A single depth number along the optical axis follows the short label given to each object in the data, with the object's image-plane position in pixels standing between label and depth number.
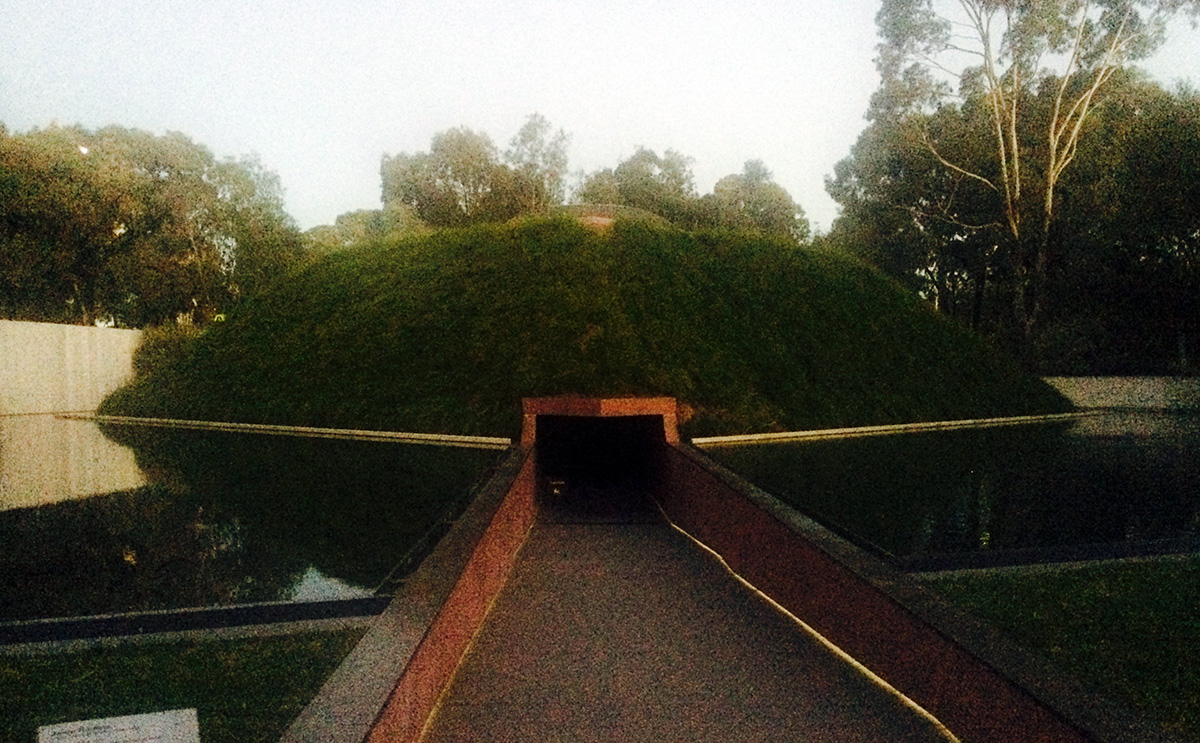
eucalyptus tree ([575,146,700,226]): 30.53
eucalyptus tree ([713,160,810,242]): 35.25
